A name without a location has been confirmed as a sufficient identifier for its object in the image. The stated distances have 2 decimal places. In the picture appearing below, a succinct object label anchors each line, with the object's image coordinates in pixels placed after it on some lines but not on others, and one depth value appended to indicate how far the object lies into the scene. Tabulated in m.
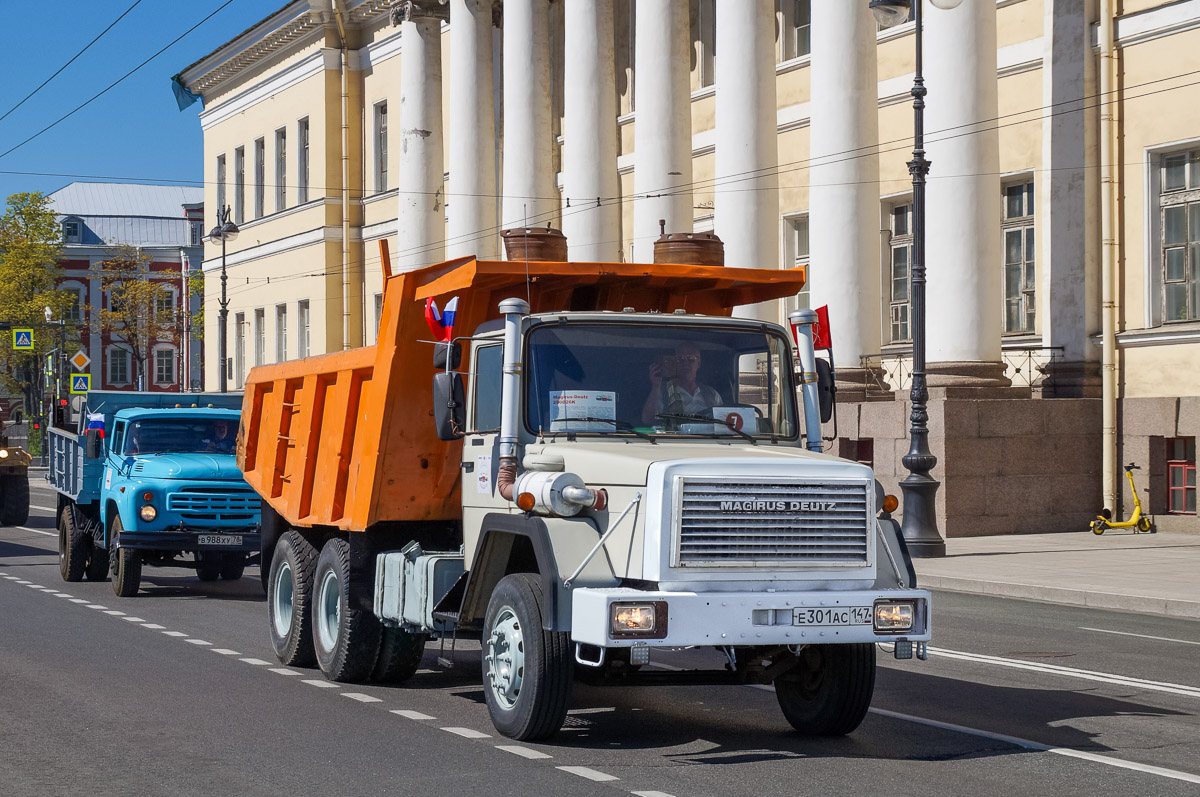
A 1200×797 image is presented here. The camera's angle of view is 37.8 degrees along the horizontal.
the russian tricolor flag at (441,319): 10.61
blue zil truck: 18.94
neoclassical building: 26.69
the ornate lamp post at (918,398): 23.27
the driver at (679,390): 9.73
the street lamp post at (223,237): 47.50
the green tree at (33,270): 82.88
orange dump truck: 8.70
